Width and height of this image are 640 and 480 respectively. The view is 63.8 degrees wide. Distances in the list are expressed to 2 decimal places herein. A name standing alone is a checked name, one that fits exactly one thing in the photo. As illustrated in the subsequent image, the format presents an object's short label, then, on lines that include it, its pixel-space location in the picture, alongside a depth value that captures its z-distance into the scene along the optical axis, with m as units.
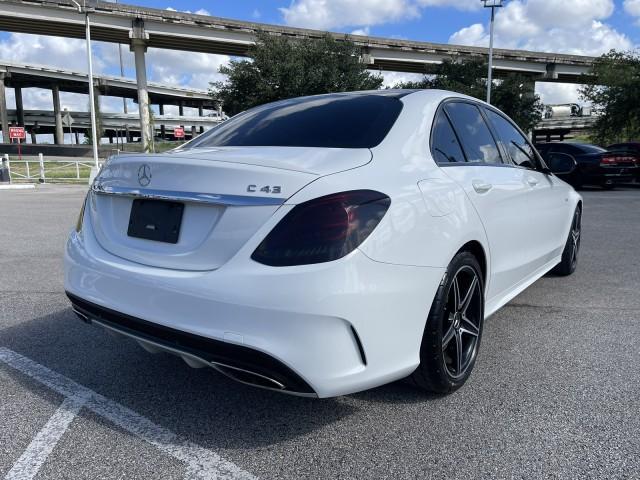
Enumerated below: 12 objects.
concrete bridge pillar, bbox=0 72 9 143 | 72.62
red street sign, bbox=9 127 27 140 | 42.20
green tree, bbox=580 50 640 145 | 29.72
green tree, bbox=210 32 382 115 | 32.75
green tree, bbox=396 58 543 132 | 39.22
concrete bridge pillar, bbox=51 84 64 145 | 86.56
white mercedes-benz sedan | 1.99
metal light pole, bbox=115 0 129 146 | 80.03
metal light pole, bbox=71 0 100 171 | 26.09
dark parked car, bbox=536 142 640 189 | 15.46
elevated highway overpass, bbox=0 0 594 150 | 42.56
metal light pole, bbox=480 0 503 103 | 35.16
